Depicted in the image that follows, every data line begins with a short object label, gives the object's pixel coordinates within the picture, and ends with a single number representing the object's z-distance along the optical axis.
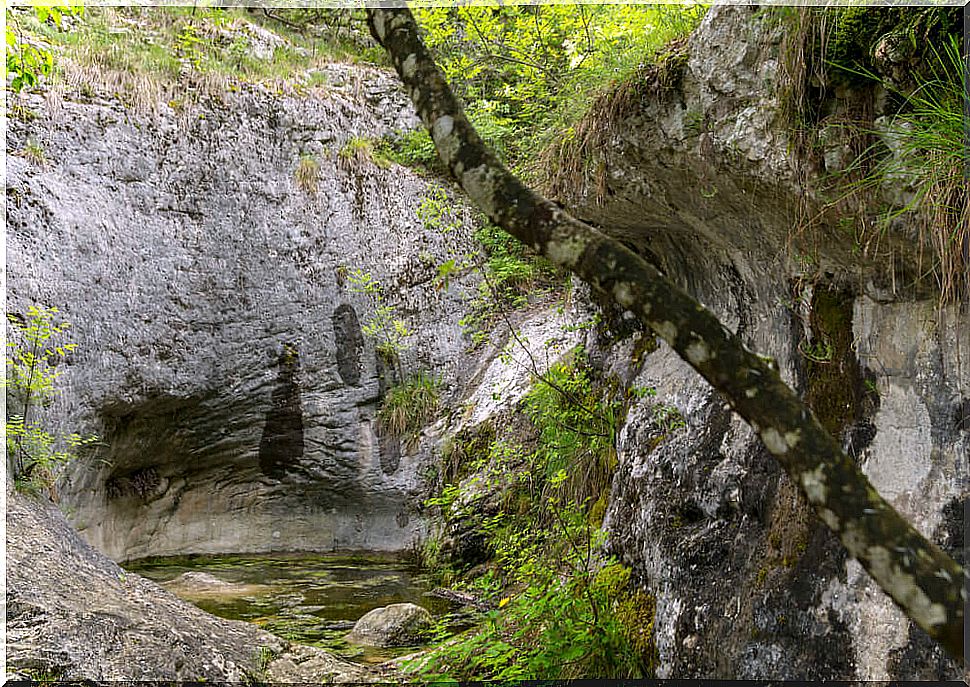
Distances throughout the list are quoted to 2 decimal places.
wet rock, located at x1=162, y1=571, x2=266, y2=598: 8.02
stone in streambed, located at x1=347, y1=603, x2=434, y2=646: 6.18
